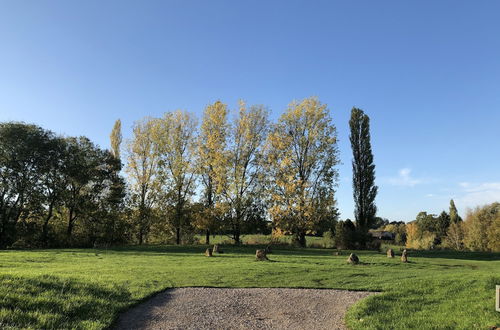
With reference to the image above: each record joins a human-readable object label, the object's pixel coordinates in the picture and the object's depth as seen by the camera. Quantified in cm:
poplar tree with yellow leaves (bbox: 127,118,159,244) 3834
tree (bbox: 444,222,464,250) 5278
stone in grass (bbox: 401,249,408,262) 2098
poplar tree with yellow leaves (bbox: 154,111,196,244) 3772
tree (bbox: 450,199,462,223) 6612
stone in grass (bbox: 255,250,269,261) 2008
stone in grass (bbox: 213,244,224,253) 2542
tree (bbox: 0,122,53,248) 3281
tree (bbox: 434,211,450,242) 6606
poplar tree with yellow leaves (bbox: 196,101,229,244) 3484
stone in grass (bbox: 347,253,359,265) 1848
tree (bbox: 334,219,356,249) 3469
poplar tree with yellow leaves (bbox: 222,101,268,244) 3491
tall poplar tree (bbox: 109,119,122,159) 4241
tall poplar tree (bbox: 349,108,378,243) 3806
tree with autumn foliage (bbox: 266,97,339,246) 3272
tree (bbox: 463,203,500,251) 4431
